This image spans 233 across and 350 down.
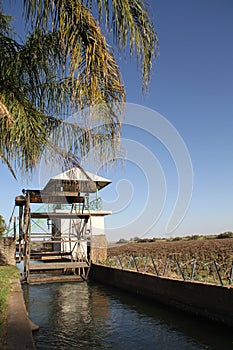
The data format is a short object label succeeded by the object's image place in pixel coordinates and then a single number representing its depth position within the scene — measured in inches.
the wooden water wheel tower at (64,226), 778.2
